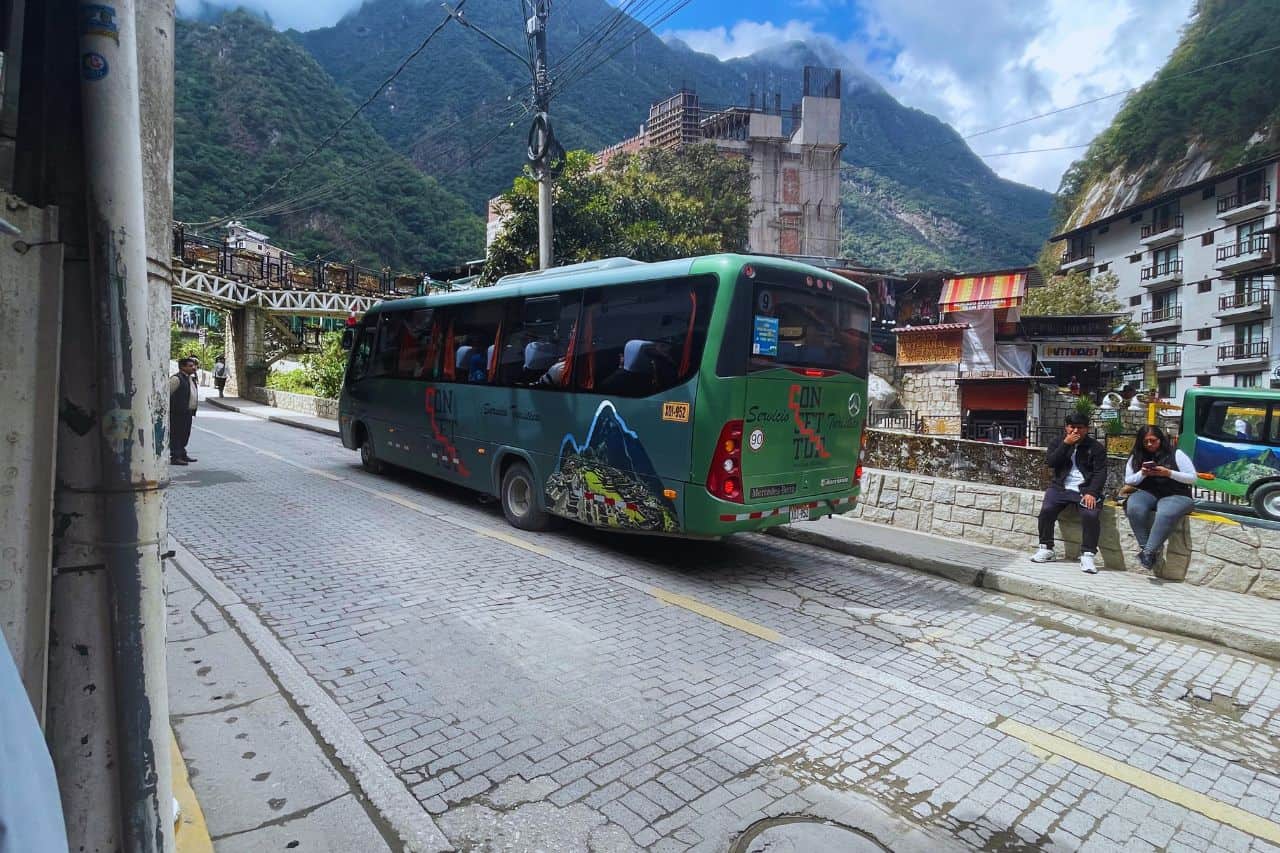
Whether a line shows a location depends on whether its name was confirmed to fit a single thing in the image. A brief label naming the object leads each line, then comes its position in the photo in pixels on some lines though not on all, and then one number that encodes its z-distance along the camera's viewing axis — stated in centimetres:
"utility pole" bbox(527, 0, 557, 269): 1383
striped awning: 2919
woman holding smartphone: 655
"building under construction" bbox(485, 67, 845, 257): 5053
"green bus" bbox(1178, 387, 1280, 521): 1348
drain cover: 280
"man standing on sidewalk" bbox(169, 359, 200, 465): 1168
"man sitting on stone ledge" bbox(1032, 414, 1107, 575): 693
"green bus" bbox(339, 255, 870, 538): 629
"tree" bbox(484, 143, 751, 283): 2009
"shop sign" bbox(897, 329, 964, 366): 2866
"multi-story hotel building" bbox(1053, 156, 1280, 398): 3588
